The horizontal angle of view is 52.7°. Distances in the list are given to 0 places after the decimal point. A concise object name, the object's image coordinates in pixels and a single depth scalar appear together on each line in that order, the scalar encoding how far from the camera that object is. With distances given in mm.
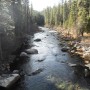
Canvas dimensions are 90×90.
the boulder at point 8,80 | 8361
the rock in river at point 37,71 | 10591
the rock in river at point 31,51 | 15582
